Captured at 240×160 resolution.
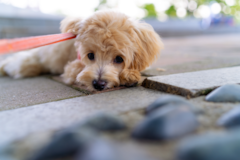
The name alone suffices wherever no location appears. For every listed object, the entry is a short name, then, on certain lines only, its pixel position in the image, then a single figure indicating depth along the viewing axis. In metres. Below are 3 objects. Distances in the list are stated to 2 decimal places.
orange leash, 0.43
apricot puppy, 0.50
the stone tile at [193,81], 0.44
